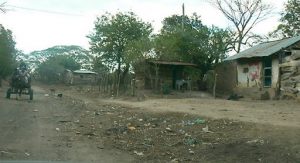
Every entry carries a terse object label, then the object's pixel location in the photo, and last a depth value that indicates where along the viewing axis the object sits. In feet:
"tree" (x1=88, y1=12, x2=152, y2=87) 92.46
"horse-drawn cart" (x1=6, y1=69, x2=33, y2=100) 57.36
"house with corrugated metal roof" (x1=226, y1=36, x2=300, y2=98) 59.14
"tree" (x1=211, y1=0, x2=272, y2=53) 112.94
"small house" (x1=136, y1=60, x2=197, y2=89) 80.08
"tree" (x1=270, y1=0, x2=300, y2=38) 96.87
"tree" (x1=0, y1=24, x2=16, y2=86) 99.88
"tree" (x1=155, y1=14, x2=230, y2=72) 86.20
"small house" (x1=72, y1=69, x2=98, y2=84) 147.51
